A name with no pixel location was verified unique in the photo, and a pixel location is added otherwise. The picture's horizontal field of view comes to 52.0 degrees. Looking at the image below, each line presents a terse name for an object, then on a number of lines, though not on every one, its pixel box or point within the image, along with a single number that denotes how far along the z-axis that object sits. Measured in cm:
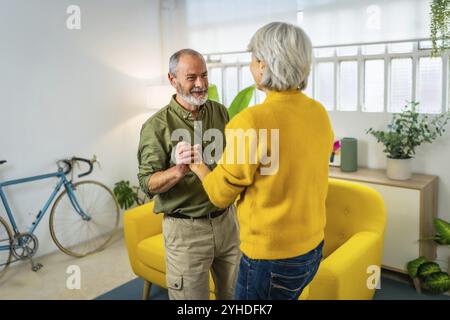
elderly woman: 125
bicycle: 348
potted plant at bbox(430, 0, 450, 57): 271
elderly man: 173
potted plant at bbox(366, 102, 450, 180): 298
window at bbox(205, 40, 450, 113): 302
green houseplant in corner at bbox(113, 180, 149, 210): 420
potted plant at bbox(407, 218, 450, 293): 276
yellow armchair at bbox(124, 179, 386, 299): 212
